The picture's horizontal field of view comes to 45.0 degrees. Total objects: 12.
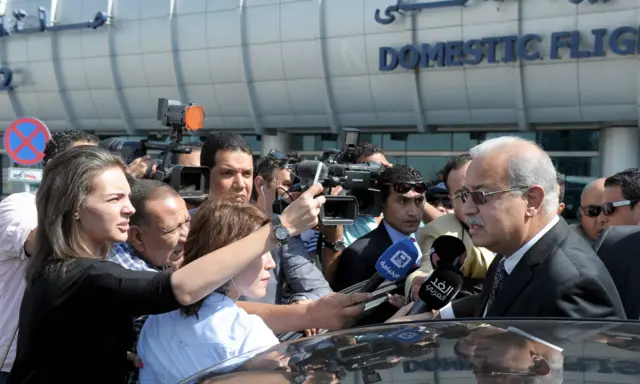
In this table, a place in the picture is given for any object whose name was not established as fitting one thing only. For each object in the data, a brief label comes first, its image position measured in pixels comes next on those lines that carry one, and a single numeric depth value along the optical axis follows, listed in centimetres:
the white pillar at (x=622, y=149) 1627
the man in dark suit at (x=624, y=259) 354
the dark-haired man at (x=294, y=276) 387
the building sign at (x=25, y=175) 1013
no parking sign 866
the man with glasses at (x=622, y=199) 499
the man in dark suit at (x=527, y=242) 244
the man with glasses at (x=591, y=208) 566
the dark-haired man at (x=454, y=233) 314
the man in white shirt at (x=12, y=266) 345
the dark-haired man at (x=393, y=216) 455
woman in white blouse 230
